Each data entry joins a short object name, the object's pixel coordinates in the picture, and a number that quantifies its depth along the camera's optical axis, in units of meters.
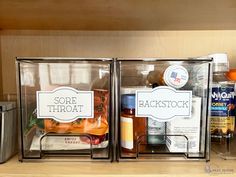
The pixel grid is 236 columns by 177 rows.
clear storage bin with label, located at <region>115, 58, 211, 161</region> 0.56
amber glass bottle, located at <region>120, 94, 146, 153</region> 0.57
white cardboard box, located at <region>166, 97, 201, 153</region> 0.57
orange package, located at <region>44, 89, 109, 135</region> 0.57
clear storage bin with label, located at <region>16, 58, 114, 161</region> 0.56
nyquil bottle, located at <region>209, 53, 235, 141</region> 0.59
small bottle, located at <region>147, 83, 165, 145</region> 0.57
